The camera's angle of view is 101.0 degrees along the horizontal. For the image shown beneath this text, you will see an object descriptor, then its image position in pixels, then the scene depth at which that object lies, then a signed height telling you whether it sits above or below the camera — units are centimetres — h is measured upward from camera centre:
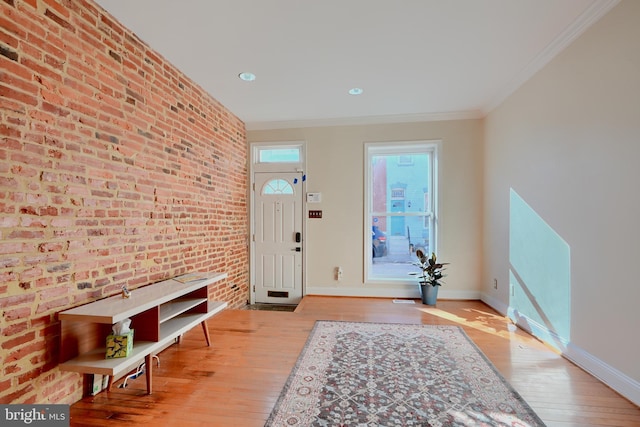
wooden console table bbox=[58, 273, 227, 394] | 153 -80
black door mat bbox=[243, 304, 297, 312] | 406 -144
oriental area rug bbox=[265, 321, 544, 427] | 158 -121
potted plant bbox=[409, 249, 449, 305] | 368 -86
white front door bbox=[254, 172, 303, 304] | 425 -35
